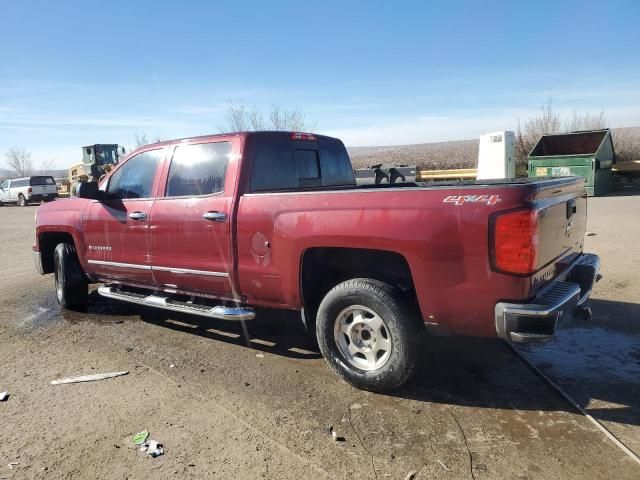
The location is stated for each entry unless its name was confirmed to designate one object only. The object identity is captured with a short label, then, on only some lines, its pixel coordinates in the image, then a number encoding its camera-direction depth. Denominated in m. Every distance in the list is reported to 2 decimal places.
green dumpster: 16.53
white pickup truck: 30.56
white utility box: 16.69
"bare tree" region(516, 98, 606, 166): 24.13
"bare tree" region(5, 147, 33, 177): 97.96
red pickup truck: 3.10
